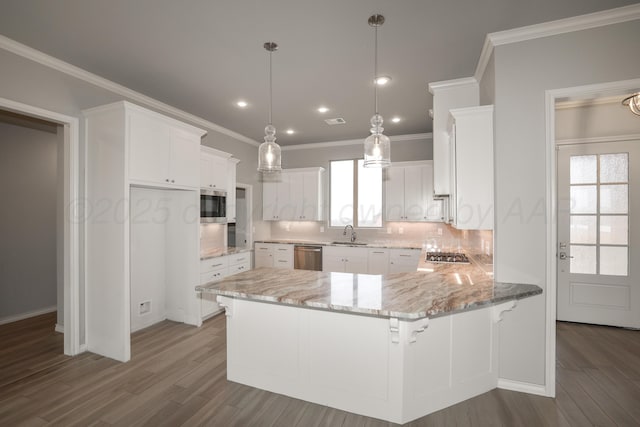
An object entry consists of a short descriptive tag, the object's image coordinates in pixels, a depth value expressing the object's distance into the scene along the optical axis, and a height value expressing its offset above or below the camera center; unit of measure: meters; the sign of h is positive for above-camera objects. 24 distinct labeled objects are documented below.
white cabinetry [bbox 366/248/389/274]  5.38 -0.85
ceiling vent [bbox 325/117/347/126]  4.76 +1.41
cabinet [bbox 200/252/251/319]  4.25 -0.86
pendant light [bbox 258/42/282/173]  2.62 +0.48
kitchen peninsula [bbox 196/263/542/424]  2.06 -0.94
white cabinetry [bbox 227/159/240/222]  5.05 +0.34
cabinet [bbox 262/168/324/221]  6.14 +0.33
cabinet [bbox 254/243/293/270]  6.00 -0.84
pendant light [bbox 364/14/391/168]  2.40 +0.51
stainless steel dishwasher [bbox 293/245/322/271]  5.77 -0.86
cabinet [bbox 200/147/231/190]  4.45 +0.65
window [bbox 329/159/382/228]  6.09 +0.33
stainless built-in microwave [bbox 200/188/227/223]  4.36 +0.09
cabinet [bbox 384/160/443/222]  5.41 +0.32
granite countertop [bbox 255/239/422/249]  5.37 -0.60
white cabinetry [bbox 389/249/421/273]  5.22 -0.81
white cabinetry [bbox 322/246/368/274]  5.51 -0.86
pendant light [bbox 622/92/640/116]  2.96 +1.06
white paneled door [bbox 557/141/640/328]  3.83 -0.28
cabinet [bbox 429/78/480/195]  3.39 +1.16
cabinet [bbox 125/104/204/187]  3.15 +0.70
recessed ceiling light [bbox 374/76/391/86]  3.33 +1.43
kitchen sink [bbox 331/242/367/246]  5.66 -0.59
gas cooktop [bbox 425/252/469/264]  3.68 -0.57
